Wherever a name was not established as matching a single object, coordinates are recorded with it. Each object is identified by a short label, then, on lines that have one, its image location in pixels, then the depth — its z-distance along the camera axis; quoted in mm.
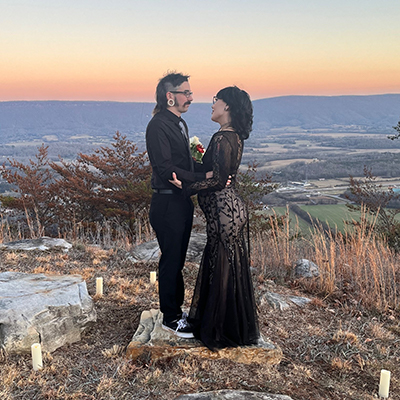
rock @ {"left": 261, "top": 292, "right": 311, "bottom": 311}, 4723
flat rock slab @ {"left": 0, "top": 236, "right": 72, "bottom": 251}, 6652
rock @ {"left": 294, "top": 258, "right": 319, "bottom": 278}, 5997
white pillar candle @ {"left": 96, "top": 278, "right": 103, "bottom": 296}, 4512
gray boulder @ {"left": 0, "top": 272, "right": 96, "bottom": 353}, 3078
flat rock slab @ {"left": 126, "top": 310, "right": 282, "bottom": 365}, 3087
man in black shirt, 2963
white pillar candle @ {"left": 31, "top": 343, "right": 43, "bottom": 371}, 2824
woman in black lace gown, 2943
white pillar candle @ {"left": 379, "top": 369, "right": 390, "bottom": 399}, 2846
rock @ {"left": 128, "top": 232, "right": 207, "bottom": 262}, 6552
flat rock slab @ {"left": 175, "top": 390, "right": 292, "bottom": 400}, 2551
